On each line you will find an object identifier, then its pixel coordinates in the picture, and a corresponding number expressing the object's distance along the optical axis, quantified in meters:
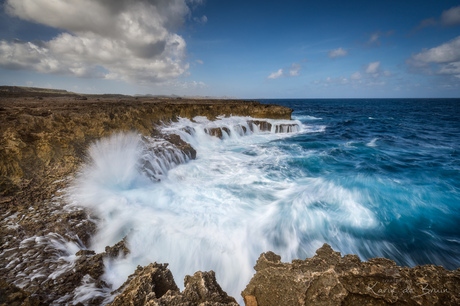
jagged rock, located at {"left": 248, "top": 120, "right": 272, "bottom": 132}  20.27
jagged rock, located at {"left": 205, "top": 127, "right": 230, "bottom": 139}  15.18
